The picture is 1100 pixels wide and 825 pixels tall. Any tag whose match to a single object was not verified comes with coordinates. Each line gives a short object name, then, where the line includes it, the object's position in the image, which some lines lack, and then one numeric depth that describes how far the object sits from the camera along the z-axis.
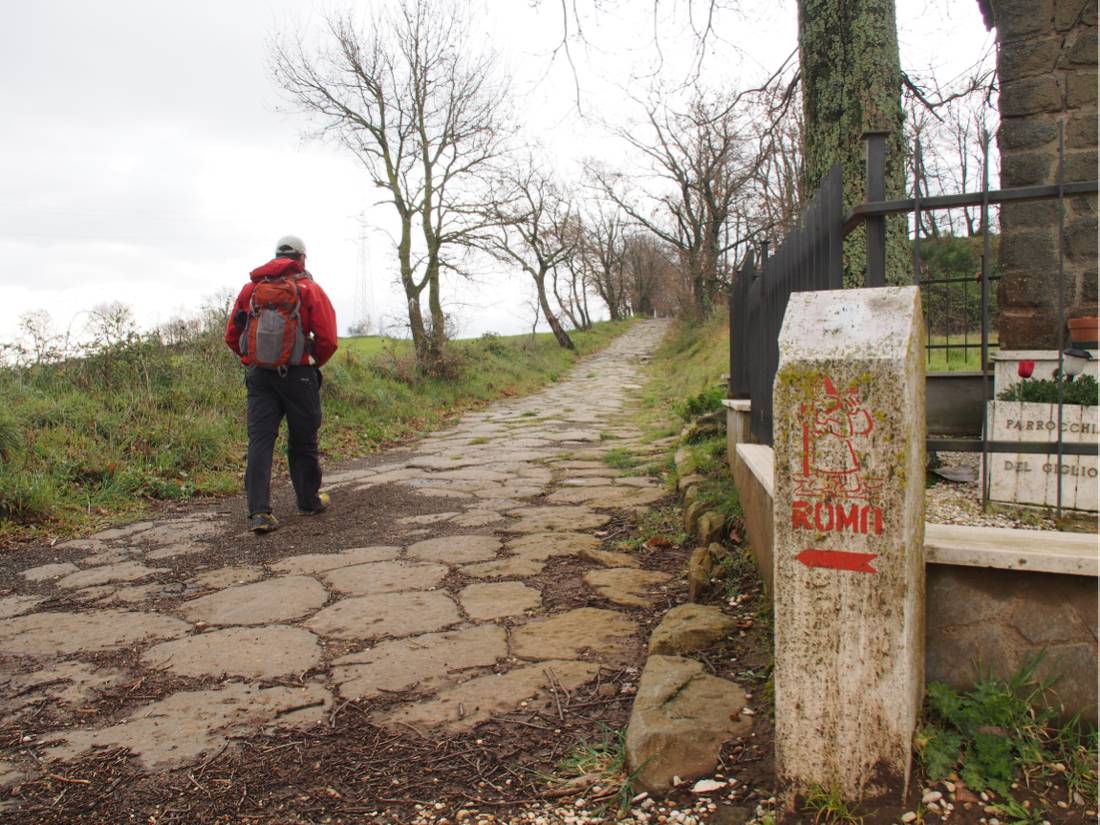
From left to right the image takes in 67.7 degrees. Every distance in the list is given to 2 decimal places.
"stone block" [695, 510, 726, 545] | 4.08
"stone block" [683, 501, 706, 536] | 4.55
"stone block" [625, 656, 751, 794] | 2.09
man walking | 4.94
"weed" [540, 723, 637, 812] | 2.08
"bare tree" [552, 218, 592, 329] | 30.61
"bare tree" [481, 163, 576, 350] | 28.19
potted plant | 4.30
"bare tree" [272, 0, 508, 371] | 15.07
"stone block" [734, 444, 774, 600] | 3.07
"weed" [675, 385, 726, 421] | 7.91
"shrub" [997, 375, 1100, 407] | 4.42
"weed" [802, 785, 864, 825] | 1.84
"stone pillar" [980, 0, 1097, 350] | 5.84
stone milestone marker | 1.80
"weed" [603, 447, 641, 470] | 7.15
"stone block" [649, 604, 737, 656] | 2.84
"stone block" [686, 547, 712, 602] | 3.42
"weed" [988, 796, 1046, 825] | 1.78
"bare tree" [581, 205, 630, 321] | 38.41
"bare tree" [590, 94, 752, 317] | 24.53
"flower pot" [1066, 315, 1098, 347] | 5.20
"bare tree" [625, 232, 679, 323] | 53.19
